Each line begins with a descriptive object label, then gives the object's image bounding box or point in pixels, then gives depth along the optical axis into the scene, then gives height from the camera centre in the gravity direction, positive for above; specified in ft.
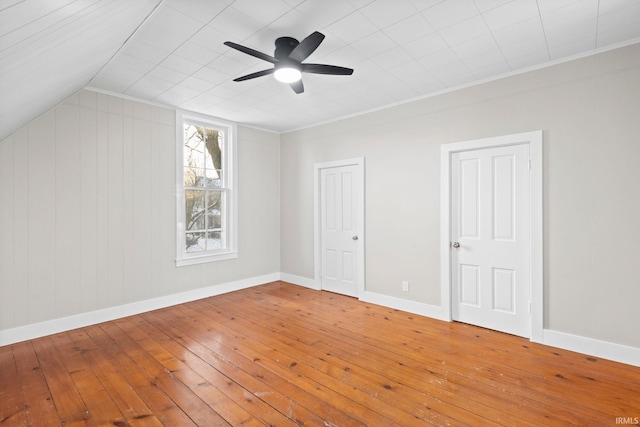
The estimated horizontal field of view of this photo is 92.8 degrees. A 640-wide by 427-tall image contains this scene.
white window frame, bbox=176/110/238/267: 14.51 +1.12
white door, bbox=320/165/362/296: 15.58 -0.79
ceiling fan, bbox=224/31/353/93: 7.81 +4.13
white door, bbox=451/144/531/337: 10.75 -0.96
